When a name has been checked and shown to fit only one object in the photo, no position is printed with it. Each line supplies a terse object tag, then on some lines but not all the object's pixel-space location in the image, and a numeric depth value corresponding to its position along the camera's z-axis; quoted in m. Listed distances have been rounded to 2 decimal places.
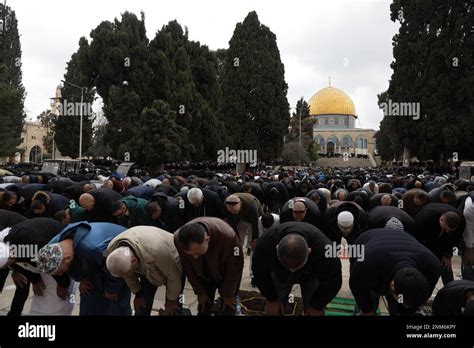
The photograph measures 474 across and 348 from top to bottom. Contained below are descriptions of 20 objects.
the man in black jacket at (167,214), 6.29
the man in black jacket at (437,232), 5.18
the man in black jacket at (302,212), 5.45
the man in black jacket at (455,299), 3.06
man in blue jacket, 3.56
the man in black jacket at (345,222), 5.14
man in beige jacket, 3.46
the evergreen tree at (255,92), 28.70
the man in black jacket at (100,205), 6.12
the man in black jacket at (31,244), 3.97
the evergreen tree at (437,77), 20.08
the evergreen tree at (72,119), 31.17
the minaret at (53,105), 54.32
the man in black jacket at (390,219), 4.95
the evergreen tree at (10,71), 22.33
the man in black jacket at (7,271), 4.52
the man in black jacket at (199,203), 6.59
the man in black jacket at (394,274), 3.12
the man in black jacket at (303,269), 3.74
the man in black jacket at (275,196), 8.97
